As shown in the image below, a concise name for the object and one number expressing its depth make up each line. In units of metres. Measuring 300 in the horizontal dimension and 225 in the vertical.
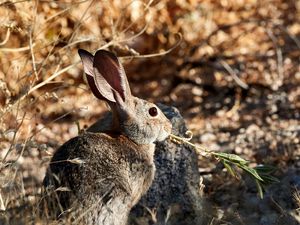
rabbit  9.60
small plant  10.65
